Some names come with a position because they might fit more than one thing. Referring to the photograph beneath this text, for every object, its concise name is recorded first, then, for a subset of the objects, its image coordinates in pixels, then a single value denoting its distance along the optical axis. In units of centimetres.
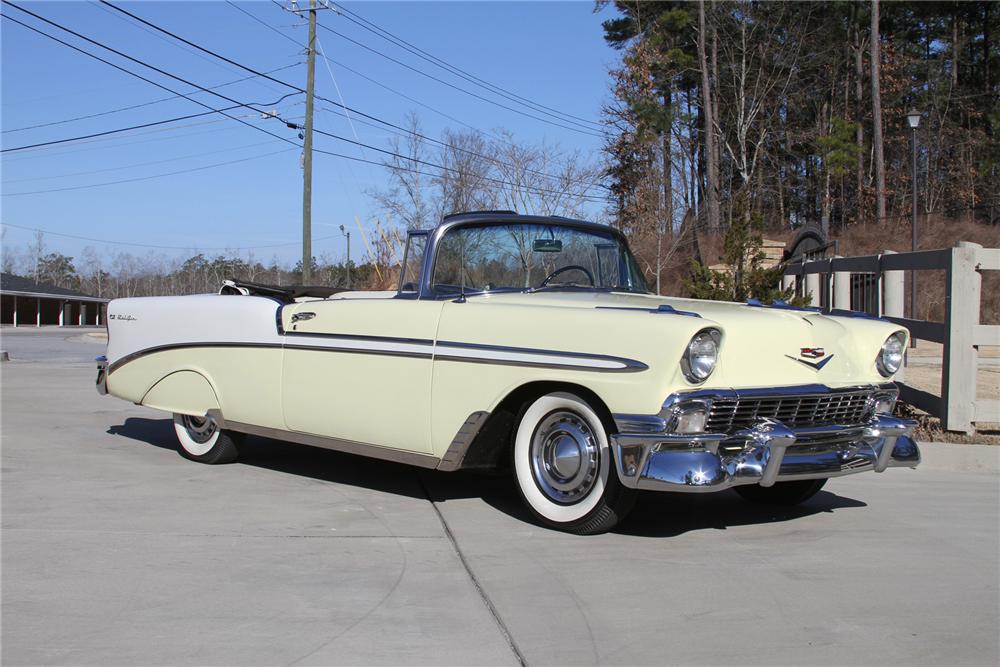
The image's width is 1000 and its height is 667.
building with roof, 5694
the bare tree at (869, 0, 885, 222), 3625
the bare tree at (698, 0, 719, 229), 3341
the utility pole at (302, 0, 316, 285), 2483
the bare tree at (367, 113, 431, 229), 3059
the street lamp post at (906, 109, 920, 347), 2506
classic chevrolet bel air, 444
